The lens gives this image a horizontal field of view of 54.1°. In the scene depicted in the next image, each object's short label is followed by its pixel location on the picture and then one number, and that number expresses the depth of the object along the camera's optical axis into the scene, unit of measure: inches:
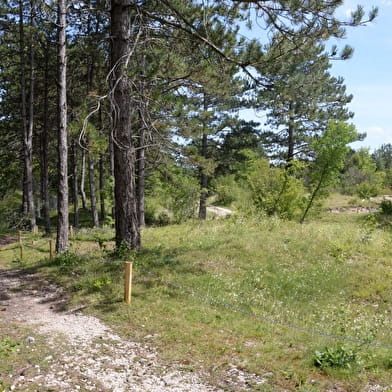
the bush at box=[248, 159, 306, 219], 786.2
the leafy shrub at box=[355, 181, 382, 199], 1408.3
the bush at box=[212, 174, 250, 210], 932.2
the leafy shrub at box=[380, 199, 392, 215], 1000.2
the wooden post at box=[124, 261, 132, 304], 272.8
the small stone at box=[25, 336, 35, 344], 218.1
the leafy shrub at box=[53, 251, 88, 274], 378.9
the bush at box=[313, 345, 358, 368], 201.0
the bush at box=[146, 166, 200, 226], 821.2
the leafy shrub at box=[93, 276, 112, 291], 311.4
